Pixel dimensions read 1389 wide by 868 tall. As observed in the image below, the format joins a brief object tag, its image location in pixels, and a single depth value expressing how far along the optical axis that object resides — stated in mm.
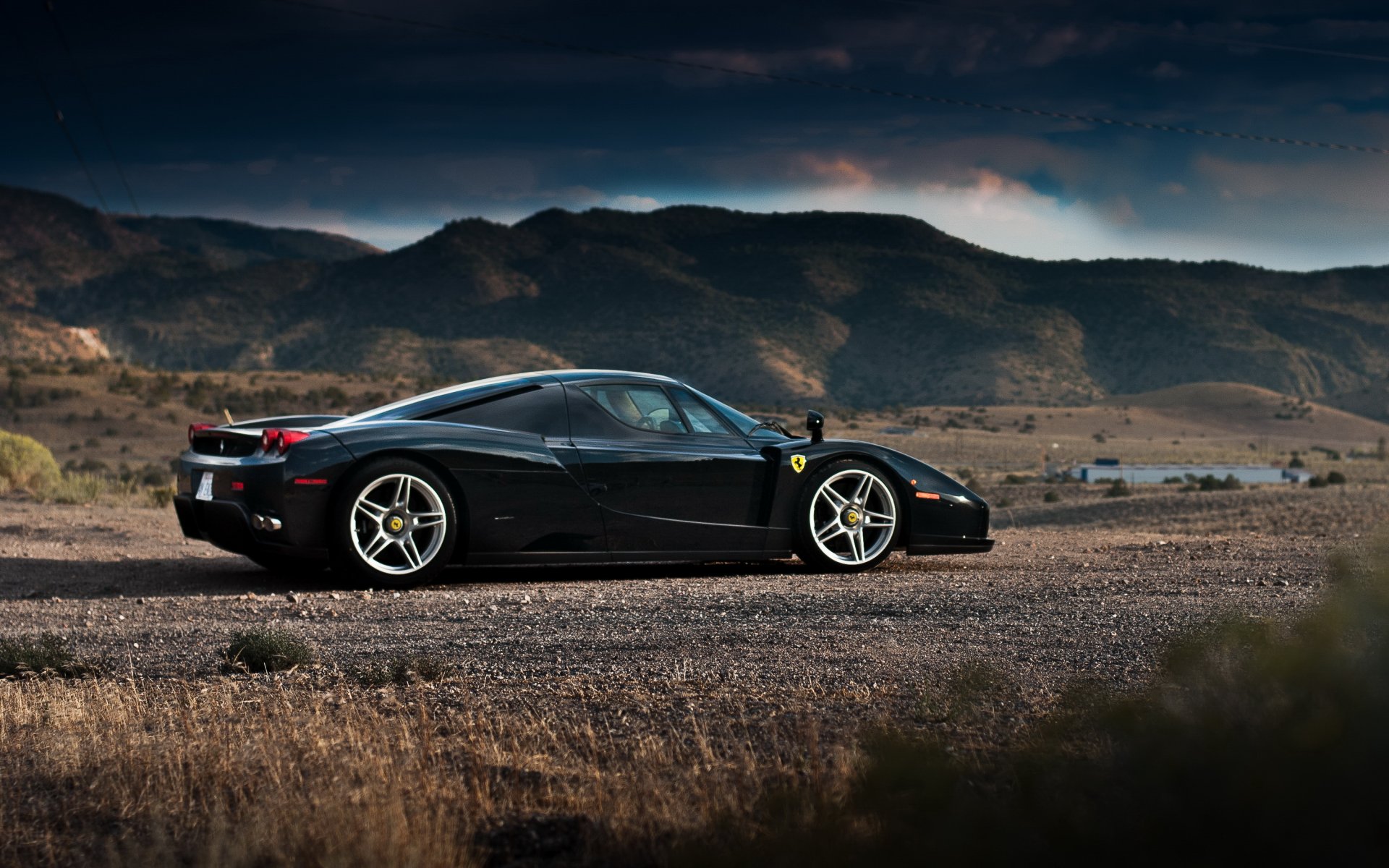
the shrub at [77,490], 19766
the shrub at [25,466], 21578
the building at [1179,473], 46781
